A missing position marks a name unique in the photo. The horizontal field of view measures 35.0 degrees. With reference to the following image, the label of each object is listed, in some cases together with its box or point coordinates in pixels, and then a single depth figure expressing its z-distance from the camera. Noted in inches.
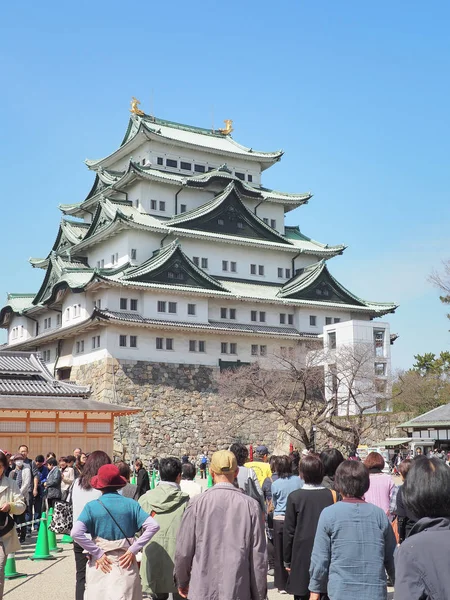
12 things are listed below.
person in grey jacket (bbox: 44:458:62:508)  533.6
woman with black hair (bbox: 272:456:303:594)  327.6
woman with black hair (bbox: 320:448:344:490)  315.6
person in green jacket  238.7
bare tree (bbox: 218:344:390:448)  1435.8
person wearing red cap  203.0
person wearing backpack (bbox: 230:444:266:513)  312.8
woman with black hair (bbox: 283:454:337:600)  233.8
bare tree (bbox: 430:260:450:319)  1395.2
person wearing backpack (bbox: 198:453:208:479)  1371.6
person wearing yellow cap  175.6
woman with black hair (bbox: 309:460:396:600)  180.2
